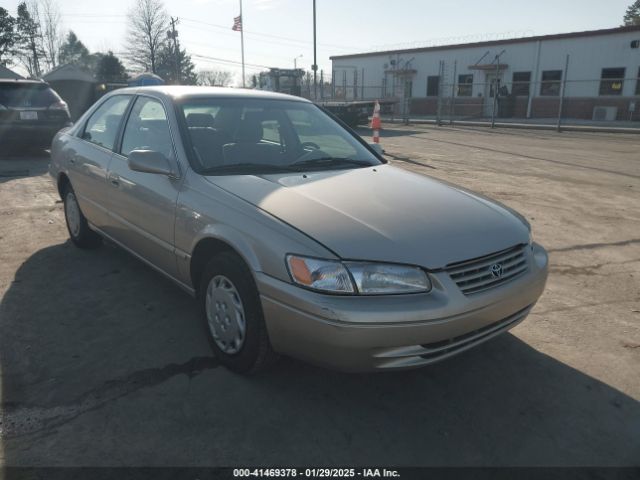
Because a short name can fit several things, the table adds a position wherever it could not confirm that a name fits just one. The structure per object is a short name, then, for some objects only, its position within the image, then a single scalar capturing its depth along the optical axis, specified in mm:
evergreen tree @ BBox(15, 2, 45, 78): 59719
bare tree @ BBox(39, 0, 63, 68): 61650
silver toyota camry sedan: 2312
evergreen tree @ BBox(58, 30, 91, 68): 77812
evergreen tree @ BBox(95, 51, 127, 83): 50431
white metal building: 24359
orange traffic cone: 10678
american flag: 45688
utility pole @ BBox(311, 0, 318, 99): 31944
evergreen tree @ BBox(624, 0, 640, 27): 52769
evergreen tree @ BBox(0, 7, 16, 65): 57188
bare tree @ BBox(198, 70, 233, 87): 72438
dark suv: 9984
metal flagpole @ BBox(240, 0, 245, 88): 47219
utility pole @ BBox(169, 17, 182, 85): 53200
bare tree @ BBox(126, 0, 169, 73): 55625
